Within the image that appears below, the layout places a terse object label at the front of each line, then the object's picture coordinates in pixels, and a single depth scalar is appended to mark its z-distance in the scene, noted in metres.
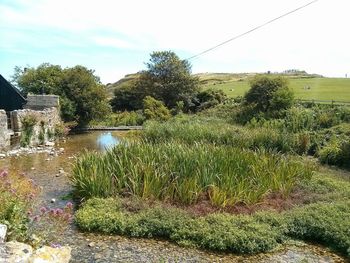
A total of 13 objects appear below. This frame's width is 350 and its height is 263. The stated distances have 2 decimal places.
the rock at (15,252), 4.28
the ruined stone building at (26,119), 16.68
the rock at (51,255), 4.68
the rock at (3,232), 4.68
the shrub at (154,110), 28.27
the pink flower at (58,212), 6.22
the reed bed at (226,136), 16.28
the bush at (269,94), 23.94
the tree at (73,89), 25.12
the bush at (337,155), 15.48
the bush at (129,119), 31.56
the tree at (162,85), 36.78
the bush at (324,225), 7.64
